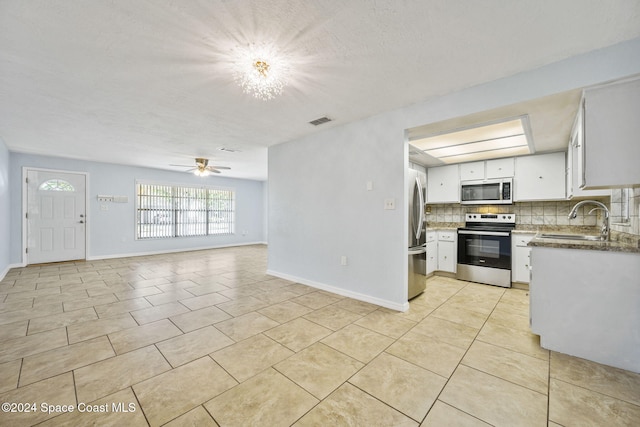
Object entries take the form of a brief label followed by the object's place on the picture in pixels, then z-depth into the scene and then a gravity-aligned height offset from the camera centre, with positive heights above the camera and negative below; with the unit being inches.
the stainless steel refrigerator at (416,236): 129.1 -11.6
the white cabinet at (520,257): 152.7 -25.8
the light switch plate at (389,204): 122.3 +4.6
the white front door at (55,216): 214.7 -3.1
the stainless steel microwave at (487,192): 166.4 +14.9
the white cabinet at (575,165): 88.5 +21.7
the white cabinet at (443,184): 188.1 +22.0
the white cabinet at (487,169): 167.2 +30.0
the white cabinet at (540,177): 151.7 +22.3
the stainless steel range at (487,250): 158.2 -22.9
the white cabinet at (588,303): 74.5 -27.8
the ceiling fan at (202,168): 226.4 +39.6
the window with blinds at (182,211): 280.3 +2.3
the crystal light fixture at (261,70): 77.9 +48.7
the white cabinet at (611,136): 73.5 +23.1
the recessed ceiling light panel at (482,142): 114.5 +38.2
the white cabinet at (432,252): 180.8 -26.9
